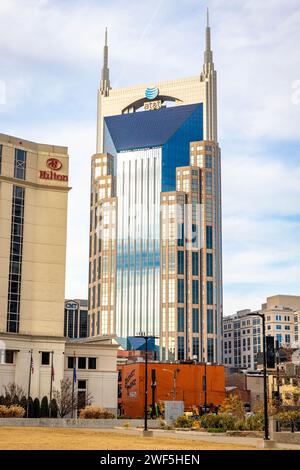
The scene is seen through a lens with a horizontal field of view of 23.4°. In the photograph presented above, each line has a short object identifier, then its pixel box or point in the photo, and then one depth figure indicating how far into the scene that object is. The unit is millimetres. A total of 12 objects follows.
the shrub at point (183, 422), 75875
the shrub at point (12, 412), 81625
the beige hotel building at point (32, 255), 99562
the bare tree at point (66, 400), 94688
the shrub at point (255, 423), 65375
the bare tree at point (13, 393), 92438
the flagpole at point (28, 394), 91175
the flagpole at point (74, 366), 89725
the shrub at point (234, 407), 76400
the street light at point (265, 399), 44612
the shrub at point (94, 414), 86562
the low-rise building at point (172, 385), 125656
